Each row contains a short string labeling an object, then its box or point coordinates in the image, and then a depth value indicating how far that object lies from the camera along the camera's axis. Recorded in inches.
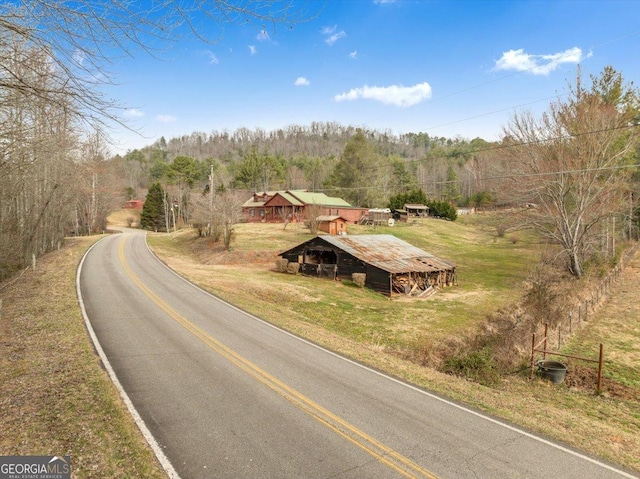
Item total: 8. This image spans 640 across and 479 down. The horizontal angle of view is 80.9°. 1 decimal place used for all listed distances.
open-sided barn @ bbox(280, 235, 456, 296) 1231.5
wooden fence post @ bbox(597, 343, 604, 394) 508.7
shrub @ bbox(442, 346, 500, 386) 530.3
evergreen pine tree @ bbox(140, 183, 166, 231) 3248.0
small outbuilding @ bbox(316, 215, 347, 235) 2171.5
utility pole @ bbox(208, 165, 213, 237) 1830.7
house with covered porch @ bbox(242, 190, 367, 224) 2568.9
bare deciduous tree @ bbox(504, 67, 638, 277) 1168.8
